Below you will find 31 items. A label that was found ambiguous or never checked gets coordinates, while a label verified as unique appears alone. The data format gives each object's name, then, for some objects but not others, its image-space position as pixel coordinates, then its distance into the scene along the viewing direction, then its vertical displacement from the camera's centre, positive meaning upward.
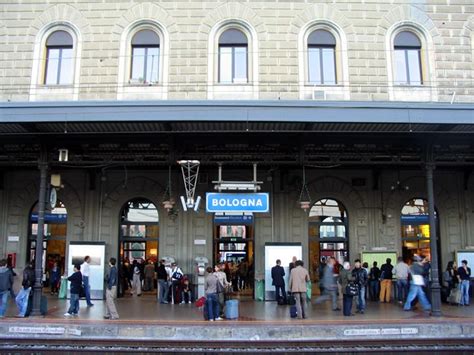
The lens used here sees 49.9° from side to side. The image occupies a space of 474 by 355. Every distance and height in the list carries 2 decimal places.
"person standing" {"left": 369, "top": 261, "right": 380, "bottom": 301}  16.50 -0.75
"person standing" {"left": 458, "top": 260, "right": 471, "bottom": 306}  15.24 -0.70
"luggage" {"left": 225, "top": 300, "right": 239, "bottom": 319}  12.41 -1.18
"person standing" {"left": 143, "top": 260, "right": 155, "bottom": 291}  17.28 -0.50
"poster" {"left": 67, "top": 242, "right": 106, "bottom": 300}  16.56 +0.07
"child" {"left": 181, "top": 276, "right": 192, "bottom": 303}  16.11 -1.00
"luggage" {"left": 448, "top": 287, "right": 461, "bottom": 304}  15.19 -1.09
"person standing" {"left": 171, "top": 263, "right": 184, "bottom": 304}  15.83 -0.71
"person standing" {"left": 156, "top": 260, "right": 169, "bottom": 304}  16.02 -0.75
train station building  17.44 +5.74
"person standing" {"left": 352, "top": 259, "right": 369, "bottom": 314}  13.48 -0.57
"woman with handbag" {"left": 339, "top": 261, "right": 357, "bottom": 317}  12.84 -0.89
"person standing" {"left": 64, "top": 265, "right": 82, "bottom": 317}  13.03 -0.82
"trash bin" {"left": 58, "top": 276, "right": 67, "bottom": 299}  16.83 -0.97
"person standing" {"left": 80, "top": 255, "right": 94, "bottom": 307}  14.40 -0.42
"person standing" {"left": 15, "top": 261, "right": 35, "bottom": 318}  12.70 -0.88
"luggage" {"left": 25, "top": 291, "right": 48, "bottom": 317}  12.88 -1.16
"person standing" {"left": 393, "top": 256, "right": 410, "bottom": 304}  15.32 -0.55
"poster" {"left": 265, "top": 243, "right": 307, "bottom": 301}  16.44 +0.12
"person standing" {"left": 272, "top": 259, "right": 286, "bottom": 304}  15.19 -0.48
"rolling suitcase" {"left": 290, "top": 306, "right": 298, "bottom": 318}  12.54 -1.29
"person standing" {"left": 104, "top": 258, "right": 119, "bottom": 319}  12.22 -1.14
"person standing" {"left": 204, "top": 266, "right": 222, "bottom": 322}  12.19 -0.90
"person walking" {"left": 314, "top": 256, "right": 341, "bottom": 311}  14.13 -0.64
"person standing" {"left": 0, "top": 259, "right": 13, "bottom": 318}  12.85 -0.67
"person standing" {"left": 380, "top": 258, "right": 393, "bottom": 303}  16.12 -0.66
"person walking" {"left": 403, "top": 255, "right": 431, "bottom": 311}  13.59 -0.73
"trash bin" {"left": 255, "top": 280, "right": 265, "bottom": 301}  16.70 -0.98
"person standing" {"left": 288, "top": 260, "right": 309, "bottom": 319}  12.48 -0.65
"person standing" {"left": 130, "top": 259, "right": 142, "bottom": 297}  17.45 -0.74
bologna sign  14.56 +1.64
